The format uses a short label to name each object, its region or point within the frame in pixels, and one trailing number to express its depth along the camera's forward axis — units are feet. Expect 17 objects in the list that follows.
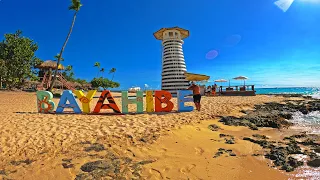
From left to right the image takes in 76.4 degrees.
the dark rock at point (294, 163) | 13.66
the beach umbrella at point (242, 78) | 99.40
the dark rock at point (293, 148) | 16.15
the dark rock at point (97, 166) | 13.37
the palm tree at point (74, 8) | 77.20
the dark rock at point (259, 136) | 21.02
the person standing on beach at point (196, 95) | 37.17
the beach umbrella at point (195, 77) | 80.69
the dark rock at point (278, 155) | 14.12
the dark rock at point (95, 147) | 16.83
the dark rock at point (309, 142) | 18.18
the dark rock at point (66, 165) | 13.74
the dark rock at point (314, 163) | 13.58
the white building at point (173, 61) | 85.05
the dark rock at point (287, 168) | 13.00
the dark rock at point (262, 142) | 17.98
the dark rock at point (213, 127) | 24.36
